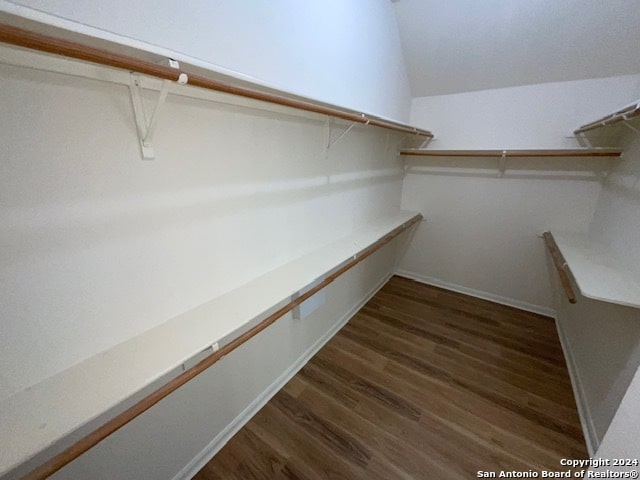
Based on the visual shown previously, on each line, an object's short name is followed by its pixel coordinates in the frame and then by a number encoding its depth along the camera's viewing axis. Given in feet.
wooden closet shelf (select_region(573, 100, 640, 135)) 3.66
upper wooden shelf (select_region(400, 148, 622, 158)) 5.97
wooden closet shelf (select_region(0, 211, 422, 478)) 1.89
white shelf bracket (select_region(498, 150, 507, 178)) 7.75
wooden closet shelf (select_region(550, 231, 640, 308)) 3.79
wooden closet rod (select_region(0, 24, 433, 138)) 1.39
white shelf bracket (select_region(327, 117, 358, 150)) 5.18
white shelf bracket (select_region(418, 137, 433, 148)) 8.84
